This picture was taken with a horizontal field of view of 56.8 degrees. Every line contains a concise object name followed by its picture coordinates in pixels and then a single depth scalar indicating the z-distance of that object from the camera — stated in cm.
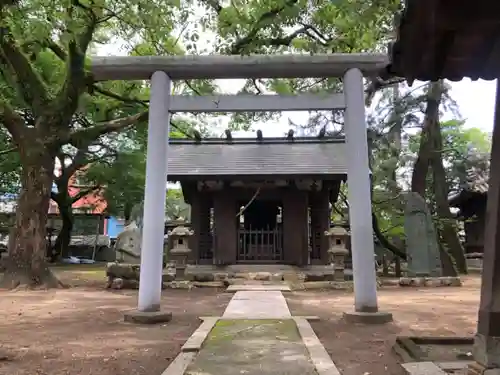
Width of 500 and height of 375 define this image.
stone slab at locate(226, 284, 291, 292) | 1142
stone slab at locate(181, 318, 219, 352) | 493
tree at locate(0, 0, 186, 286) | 1155
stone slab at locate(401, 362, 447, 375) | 385
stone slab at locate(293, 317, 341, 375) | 411
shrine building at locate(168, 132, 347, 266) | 1420
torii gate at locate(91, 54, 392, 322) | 712
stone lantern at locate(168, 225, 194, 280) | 1329
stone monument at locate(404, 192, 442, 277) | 1359
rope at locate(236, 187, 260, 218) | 1413
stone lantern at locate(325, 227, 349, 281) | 1305
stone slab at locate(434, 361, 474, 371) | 396
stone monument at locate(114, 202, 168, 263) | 1353
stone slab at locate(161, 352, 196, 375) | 403
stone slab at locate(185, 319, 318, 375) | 413
